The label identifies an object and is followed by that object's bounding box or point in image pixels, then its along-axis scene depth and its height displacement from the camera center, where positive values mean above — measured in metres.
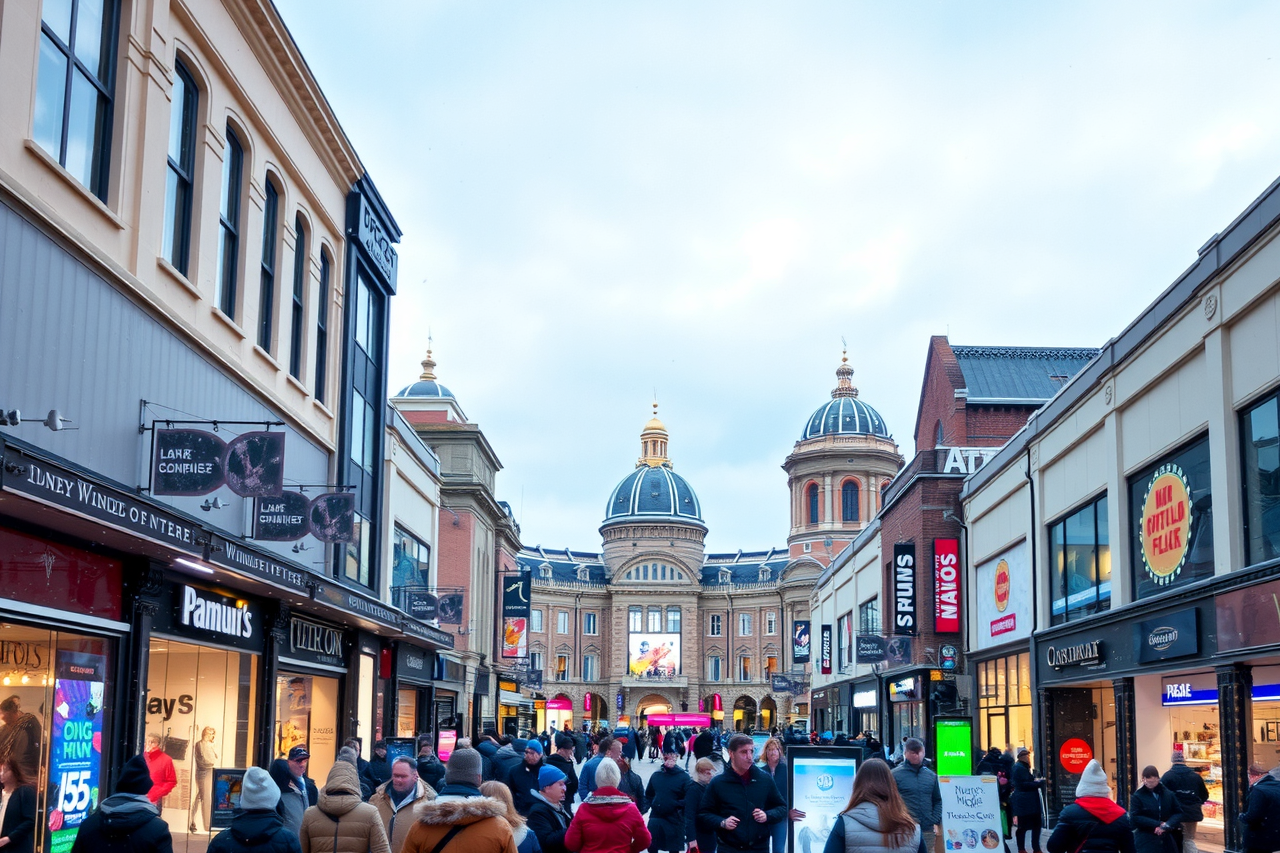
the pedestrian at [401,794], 9.98 -1.20
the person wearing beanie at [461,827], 7.09 -0.96
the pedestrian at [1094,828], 9.60 -1.27
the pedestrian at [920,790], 11.79 -1.25
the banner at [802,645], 63.12 -0.12
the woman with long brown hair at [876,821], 7.43 -0.96
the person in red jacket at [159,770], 15.64 -1.49
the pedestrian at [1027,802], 19.55 -2.25
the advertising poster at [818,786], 11.78 -1.24
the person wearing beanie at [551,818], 9.54 -1.24
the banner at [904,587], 36.06 +1.47
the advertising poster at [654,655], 116.75 -1.13
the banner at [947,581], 35.59 +1.60
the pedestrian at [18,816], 9.34 -1.21
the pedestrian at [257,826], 7.82 -1.06
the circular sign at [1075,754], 25.34 -2.03
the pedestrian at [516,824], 8.27 -1.10
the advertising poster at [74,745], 12.80 -1.01
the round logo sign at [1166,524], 19.31 +1.74
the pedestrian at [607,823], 8.63 -1.14
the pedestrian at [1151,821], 12.64 -1.62
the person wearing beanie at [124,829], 7.91 -1.09
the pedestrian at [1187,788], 14.12 -1.47
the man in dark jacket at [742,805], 10.20 -1.21
